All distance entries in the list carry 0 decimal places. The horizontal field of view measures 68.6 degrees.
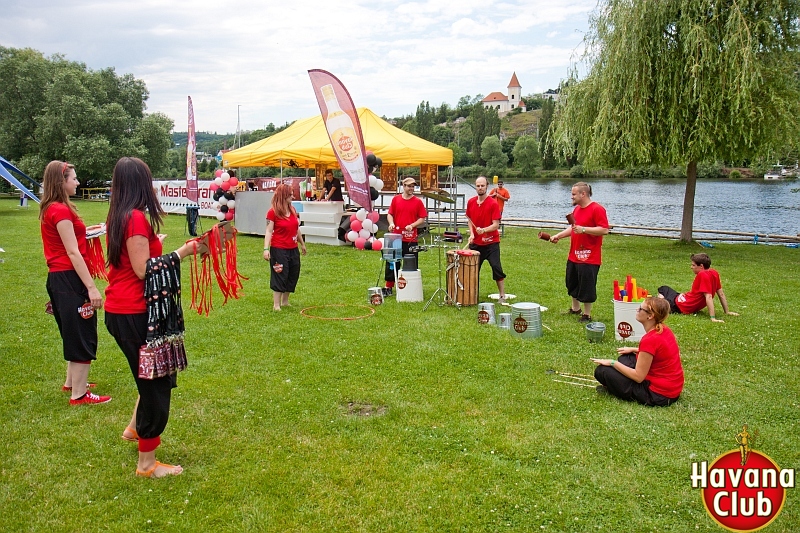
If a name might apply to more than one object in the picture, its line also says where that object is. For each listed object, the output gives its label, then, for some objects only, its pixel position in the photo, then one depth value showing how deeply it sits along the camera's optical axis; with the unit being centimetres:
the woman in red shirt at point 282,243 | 819
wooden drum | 829
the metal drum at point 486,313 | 745
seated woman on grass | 482
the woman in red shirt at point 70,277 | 446
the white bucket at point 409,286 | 878
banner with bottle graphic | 1205
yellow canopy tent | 1680
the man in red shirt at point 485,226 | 841
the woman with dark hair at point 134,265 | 344
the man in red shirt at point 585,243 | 729
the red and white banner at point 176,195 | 2422
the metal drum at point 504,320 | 731
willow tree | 1323
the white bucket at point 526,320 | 684
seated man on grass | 779
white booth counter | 1569
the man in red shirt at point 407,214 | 899
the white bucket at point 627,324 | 660
